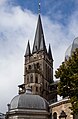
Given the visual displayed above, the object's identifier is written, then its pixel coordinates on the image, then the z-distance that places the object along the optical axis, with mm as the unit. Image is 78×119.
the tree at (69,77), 12191
